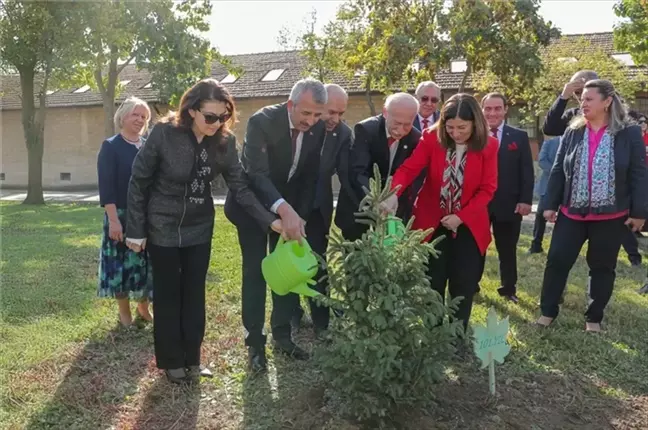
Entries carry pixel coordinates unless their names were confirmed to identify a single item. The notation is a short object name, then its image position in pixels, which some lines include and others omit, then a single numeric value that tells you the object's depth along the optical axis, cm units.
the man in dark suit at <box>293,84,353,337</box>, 458
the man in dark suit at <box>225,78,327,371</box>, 395
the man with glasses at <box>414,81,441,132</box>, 576
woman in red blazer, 415
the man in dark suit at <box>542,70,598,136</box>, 530
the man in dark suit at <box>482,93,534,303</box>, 587
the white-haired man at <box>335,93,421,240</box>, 454
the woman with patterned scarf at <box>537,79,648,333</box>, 475
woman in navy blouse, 464
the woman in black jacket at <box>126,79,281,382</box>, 367
